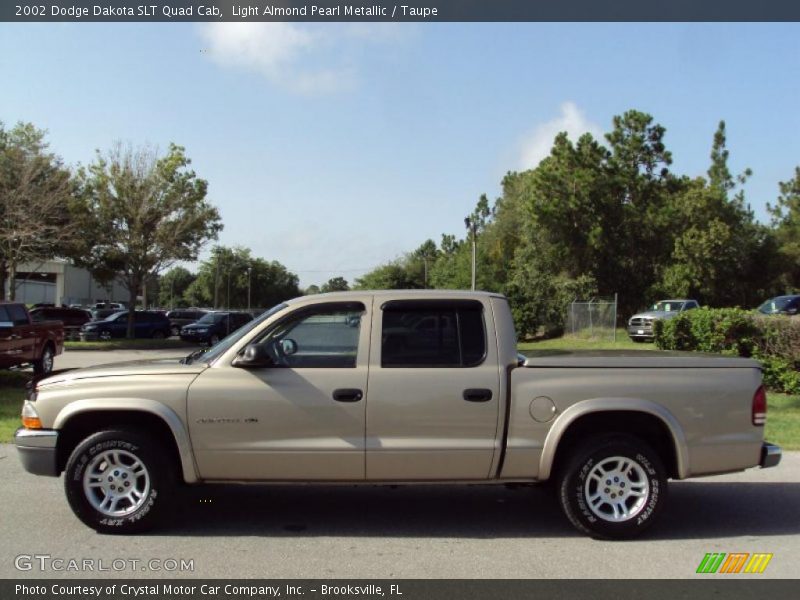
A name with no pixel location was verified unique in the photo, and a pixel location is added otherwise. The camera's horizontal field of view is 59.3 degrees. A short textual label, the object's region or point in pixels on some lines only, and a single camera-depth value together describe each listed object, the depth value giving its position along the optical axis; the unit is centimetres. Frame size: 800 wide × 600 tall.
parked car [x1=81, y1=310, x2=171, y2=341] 3356
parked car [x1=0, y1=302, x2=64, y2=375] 1408
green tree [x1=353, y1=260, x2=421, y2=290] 6910
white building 6531
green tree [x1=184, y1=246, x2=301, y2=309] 8381
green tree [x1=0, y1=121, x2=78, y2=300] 2555
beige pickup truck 516
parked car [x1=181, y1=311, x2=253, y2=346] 3253
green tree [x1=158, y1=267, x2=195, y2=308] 10344
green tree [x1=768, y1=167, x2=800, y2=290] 4788
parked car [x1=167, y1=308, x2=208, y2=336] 4156
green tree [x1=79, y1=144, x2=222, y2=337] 3134
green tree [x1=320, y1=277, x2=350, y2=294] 8956
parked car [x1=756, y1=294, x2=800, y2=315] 2242
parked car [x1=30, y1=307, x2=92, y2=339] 3356
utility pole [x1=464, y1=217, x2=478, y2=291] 3781
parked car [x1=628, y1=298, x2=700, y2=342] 2767
